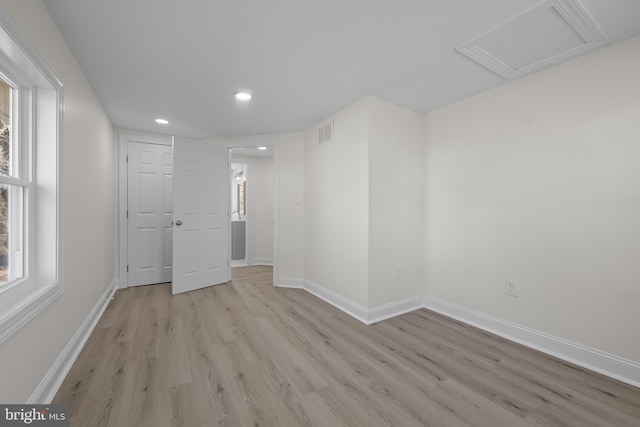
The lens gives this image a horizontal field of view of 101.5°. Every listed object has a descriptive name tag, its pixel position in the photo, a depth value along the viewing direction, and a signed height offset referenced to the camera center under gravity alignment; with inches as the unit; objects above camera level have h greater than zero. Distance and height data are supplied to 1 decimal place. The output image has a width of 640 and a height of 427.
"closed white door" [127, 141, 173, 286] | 143.6 +0.2
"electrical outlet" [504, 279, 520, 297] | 89.5 -25.5
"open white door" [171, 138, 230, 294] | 134.0 -1.2
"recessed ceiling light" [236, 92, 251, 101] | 99.3 +45.4
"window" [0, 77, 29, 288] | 54.7 +3.0
